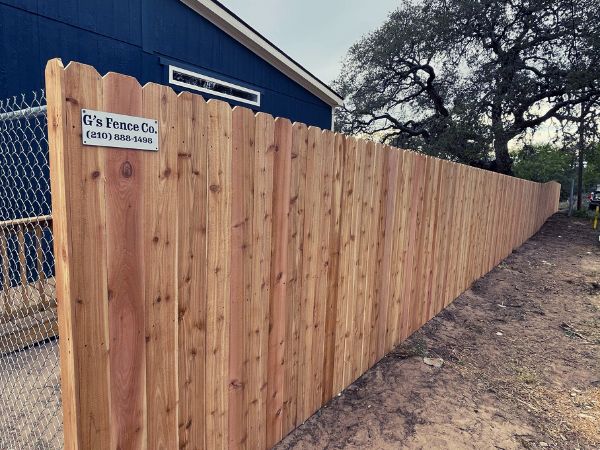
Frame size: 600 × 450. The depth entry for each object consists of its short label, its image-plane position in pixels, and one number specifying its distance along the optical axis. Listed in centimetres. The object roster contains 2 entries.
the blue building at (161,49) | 416
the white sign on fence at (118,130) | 119
